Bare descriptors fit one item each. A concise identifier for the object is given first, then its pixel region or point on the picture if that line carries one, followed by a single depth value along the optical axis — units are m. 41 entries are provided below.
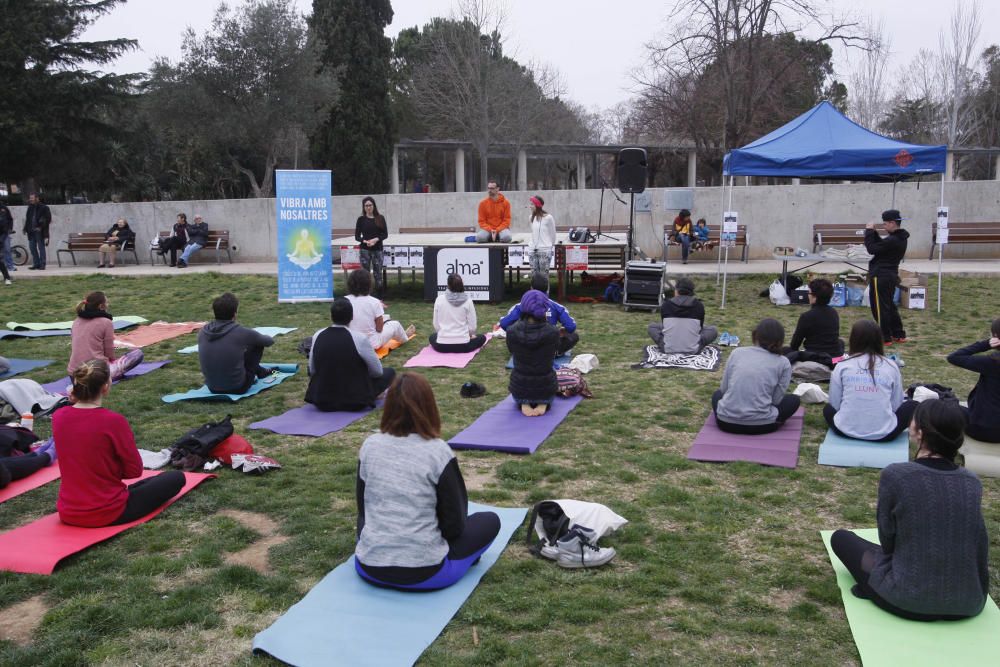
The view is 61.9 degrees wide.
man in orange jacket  13.38
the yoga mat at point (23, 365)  9.31
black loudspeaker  13.05
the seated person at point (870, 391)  6.12
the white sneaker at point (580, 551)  4.39
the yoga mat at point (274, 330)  11.18
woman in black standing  13.02
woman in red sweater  4.57
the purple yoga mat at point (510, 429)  6.47
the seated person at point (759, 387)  6.45
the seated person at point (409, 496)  3.87
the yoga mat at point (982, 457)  5.53
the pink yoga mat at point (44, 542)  4.43
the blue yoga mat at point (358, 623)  3.56
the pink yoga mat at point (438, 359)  9.38
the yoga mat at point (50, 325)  11.77
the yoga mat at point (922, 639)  3.41
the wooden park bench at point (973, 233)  17.22
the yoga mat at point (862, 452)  5.87
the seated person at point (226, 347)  7.85
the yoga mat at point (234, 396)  8.01
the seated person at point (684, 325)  9.19
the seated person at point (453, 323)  9.77
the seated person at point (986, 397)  5.53
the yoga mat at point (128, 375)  8.46
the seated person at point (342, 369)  7.29
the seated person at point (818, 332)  8.41
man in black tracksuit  10.05
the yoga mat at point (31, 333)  11.33
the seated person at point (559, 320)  8.17
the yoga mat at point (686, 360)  8.96
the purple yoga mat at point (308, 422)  6.98
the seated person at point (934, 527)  3.47
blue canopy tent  11.16
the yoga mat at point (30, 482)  5.52
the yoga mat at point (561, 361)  9.17
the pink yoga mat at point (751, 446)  6.05
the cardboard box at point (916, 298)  12.07
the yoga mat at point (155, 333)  10.88
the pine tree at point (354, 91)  30.03
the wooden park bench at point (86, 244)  19.27
